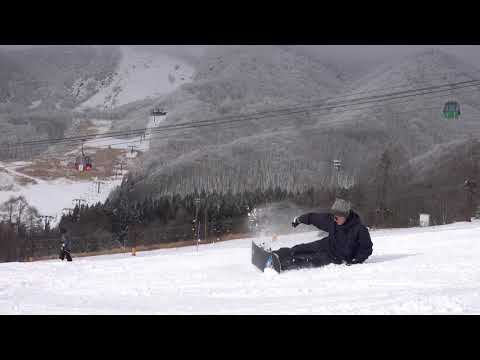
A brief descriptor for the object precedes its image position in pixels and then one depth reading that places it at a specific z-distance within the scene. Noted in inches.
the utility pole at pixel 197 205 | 2936.8
